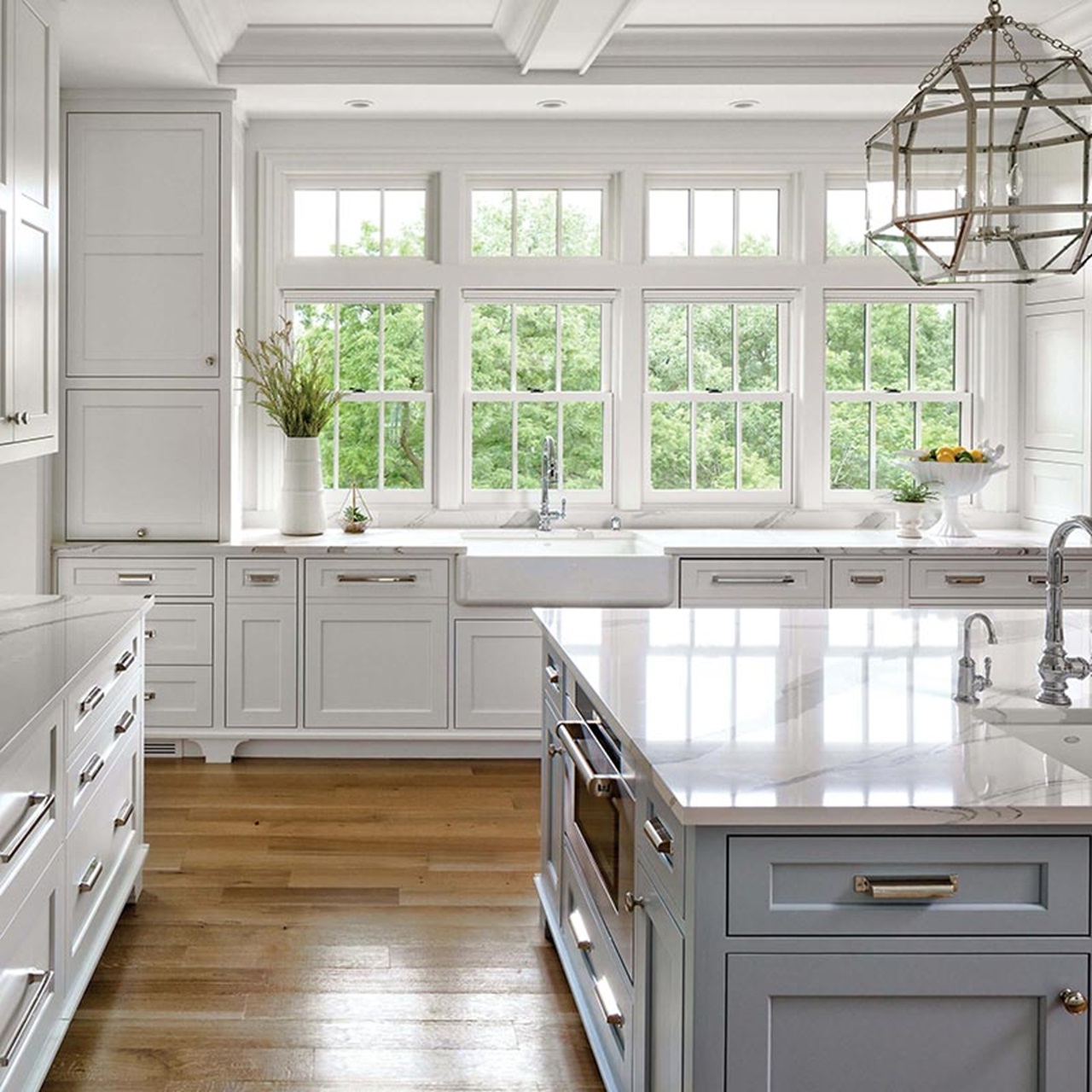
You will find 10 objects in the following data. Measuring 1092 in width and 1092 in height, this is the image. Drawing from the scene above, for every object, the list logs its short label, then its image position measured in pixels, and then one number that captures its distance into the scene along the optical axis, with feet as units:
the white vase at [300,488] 19.25
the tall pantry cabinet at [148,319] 18.34
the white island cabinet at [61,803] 8.52
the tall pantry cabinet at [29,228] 12.18
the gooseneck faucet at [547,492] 19.97
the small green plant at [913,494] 19.38
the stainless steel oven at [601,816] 8.40
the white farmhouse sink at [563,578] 18.08
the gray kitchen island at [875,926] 6.53
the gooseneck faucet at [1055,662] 8.92
